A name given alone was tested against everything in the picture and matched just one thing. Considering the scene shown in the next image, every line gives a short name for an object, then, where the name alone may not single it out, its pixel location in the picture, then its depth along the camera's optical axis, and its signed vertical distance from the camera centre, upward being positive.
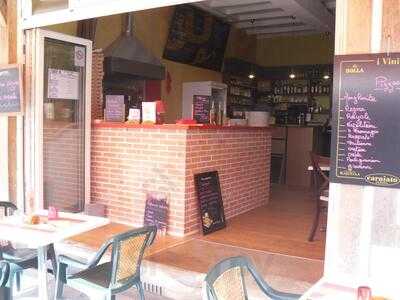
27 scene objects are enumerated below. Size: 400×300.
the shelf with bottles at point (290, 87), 11.31 +0.98
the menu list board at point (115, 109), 5.46 +0.16
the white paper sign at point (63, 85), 5.08 +0.43
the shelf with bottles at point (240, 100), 10.81 +0.60
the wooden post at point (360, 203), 2.78 -0.51
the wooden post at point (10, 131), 5.01 -0.13
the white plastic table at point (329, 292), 2.12 -0.84
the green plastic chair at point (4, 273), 3.13 -1.10
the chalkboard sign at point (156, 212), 4.98 -1.03
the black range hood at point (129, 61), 6.73 +0.96
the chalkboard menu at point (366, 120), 2.76 +0.04
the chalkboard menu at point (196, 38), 8.48 +1.76
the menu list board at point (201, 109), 5.38 +0.17
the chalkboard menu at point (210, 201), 5.02 -0.92
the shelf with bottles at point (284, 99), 11.31 +0.66
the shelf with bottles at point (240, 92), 10.84 +0.82
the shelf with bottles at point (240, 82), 10.62 +1.07
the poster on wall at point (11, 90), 4.82 +0.34
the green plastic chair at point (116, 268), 2.95 -1.06
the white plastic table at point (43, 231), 2.95 -0.79
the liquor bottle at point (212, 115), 5.61 +0.11
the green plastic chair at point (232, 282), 2.05 -0.80
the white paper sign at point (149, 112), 5.13 +0.12
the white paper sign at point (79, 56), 5.34 +0.80
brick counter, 4.89 -0.53
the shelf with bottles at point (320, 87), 10.98 +0.96
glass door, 4.96 +0.00
